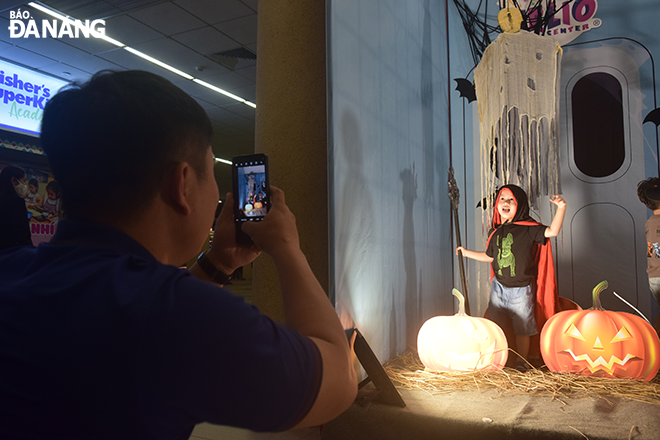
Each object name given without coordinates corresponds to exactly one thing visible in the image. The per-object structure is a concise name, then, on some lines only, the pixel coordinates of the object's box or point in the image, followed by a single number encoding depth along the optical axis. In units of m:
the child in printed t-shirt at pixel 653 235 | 3.11
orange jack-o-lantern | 2.33
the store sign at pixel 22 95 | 6.39
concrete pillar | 2.15
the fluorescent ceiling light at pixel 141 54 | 4.94
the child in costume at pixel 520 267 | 2.84
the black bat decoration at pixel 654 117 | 3.45
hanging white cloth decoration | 3.06
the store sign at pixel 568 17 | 3.72
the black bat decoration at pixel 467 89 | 3.96
